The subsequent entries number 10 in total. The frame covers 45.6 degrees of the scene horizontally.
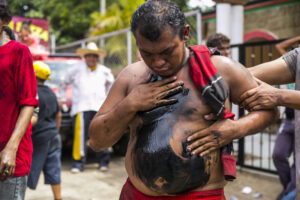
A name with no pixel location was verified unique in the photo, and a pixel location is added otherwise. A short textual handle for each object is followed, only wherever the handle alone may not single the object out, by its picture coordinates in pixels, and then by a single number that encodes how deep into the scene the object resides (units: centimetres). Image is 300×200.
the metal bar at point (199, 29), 649
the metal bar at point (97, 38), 916
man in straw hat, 638
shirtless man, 158
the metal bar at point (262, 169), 566
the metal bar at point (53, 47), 1454
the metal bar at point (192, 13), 647
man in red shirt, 229
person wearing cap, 448
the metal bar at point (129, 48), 900
